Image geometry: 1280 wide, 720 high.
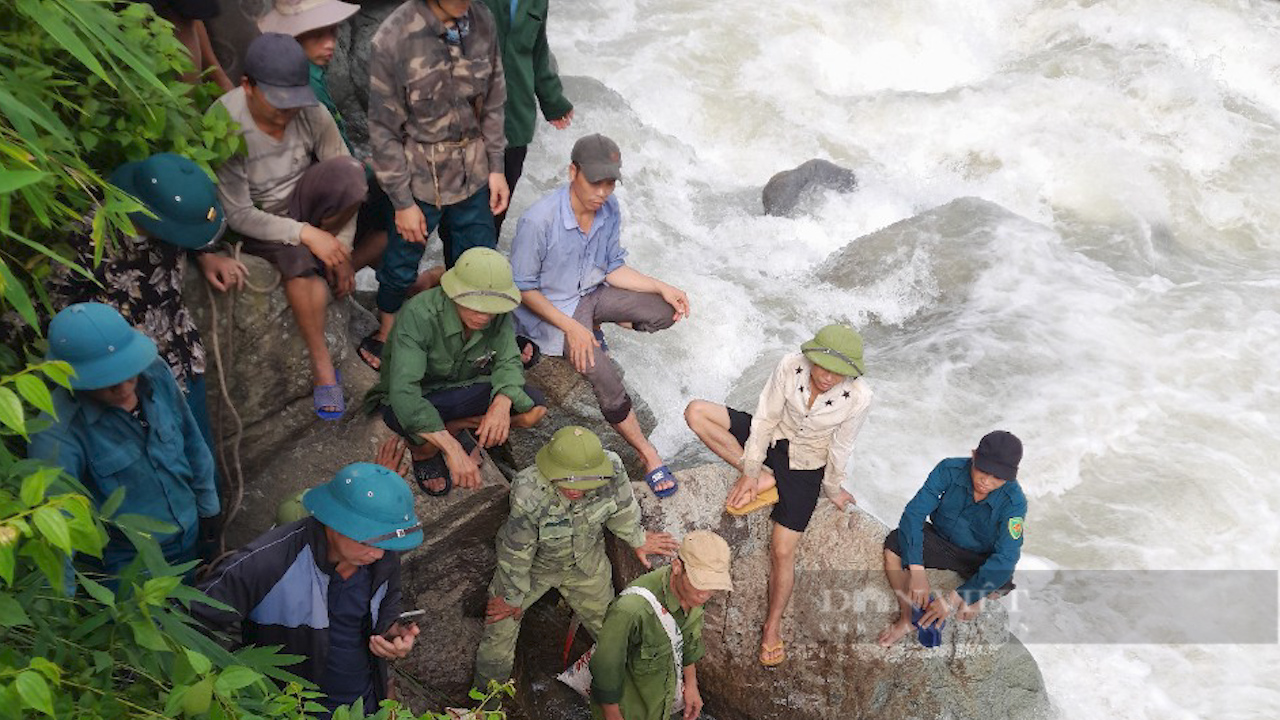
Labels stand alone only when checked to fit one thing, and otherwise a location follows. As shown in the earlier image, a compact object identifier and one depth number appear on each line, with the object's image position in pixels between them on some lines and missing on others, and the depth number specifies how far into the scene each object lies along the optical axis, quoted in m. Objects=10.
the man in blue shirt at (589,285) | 5.62
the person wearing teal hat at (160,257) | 4.36
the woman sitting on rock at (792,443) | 5.55
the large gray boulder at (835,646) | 5.86
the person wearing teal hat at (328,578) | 4.09
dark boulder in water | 11.38
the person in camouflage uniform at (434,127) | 5.30
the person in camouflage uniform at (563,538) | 5.18
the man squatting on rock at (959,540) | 5.66
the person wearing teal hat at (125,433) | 3.72
